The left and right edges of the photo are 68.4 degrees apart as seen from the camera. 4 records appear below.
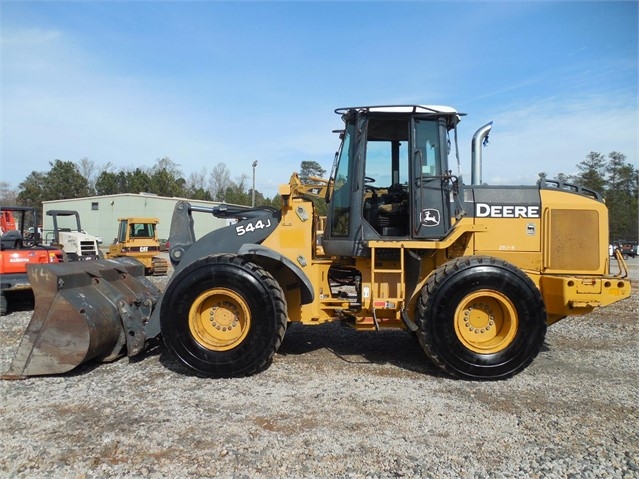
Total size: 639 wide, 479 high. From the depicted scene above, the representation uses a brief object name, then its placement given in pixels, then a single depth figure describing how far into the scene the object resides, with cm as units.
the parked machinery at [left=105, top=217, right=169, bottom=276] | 1722
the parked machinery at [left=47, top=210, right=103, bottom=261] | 1491
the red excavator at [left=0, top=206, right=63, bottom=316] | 892
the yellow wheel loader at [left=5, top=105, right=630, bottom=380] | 488
